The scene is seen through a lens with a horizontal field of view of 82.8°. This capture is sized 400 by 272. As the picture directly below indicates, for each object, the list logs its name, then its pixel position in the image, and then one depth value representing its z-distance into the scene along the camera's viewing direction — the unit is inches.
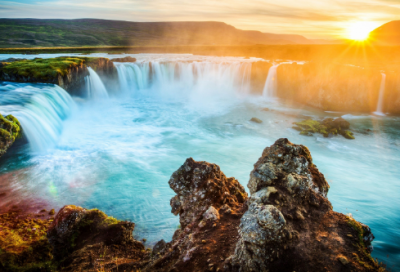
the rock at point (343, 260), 155.4
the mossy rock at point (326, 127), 851.4
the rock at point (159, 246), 281.9
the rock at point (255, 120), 1008.2
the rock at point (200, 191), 245.2
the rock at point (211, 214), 217.2
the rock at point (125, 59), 1649.2
